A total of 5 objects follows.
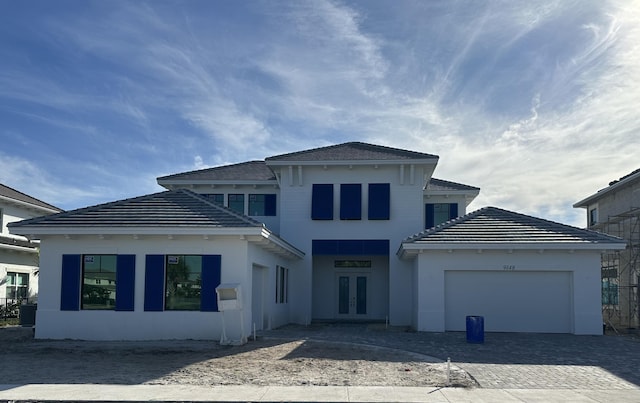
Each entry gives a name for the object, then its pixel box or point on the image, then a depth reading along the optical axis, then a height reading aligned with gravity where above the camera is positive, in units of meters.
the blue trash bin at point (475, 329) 17.52 -1.81
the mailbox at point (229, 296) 16.27 -0.88
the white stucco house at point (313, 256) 17.48 +0.30
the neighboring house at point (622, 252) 24.97 +0.68
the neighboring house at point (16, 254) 27.91 +0.36
